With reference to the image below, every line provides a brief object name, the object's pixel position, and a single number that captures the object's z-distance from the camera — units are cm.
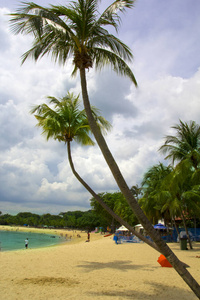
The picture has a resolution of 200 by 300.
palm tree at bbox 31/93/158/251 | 942
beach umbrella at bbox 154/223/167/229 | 2314
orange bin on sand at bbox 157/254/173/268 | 957
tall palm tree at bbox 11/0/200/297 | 520
